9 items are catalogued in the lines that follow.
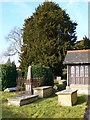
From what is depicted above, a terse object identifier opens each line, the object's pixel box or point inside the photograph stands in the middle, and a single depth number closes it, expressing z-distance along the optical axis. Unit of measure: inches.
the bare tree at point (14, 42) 1015.9
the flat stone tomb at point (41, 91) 370.7
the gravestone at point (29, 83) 393.5
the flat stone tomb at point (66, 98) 282.2
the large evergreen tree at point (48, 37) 695.0
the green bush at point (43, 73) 490.8
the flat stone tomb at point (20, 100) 293.0
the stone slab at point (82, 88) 435.7
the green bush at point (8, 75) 473.6
